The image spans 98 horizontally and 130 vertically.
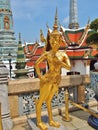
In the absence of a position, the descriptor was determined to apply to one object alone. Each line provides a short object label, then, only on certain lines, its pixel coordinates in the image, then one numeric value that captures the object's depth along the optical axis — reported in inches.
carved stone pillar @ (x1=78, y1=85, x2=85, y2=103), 223.5
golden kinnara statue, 134.6
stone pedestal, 149.5
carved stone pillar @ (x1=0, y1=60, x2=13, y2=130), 168.2
